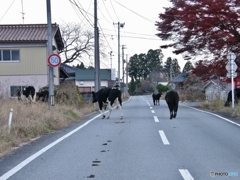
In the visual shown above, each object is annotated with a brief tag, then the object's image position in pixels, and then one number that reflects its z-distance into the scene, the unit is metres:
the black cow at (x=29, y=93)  25.33
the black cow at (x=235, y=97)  26.22
